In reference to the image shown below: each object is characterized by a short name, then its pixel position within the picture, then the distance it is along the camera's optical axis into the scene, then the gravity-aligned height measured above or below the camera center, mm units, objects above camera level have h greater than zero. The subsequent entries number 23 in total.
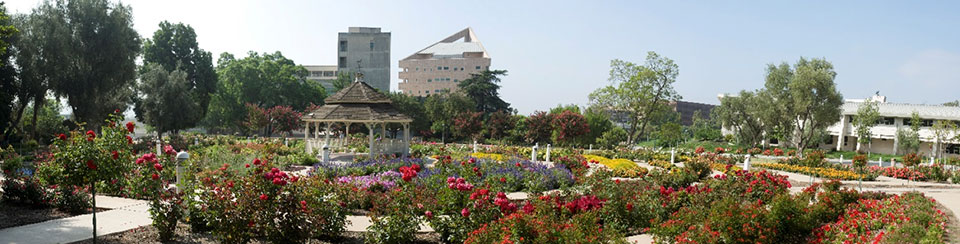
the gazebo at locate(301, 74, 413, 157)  20719 -303
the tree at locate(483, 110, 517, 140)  37688 -939
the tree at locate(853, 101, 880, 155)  41469 +305
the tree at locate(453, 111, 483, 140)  37938 -1082
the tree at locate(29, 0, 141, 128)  26578 +2289
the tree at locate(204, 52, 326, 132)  47306 +1073
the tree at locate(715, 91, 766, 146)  44819 +295
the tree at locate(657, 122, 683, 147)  41781 -1034
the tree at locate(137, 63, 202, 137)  36312 -18
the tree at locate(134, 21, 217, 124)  41594 +3333
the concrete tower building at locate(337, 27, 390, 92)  76062 +7273
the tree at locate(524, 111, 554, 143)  34531 -996
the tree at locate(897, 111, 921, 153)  39375 -866
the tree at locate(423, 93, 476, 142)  41562 +11
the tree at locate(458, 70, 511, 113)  54188 +1934
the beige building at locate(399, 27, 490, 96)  84562 +6770
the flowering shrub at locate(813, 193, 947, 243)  6375 -1319
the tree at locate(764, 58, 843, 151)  34281 +1701
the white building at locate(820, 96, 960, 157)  41406 -82
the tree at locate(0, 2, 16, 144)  24516 +226
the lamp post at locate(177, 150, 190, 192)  8812 -960
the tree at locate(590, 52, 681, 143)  37375 +1661
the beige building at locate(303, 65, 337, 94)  106375 +6352
